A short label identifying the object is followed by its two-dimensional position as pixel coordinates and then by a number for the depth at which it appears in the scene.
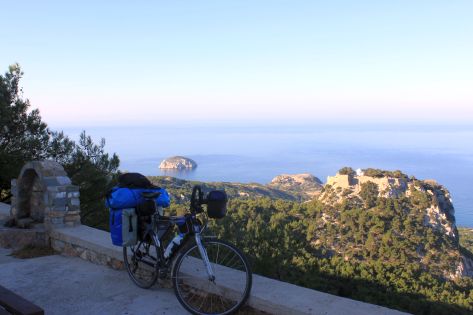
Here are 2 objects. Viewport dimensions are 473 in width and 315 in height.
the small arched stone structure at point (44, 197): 5.66
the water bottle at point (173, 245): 3.49
